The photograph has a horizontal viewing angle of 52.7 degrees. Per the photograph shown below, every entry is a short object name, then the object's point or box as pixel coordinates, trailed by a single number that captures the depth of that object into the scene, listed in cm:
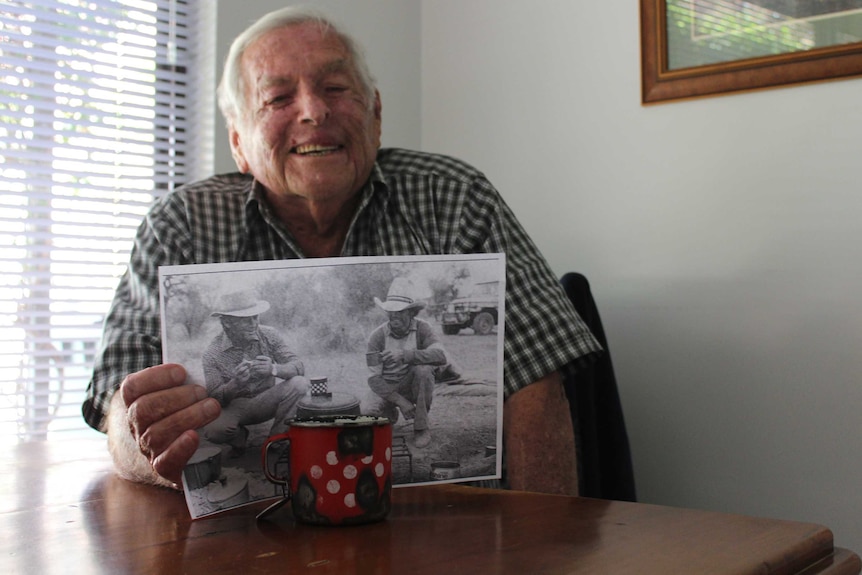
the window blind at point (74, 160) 181
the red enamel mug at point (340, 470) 74
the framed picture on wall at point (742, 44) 162
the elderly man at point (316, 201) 128
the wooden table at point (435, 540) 63
